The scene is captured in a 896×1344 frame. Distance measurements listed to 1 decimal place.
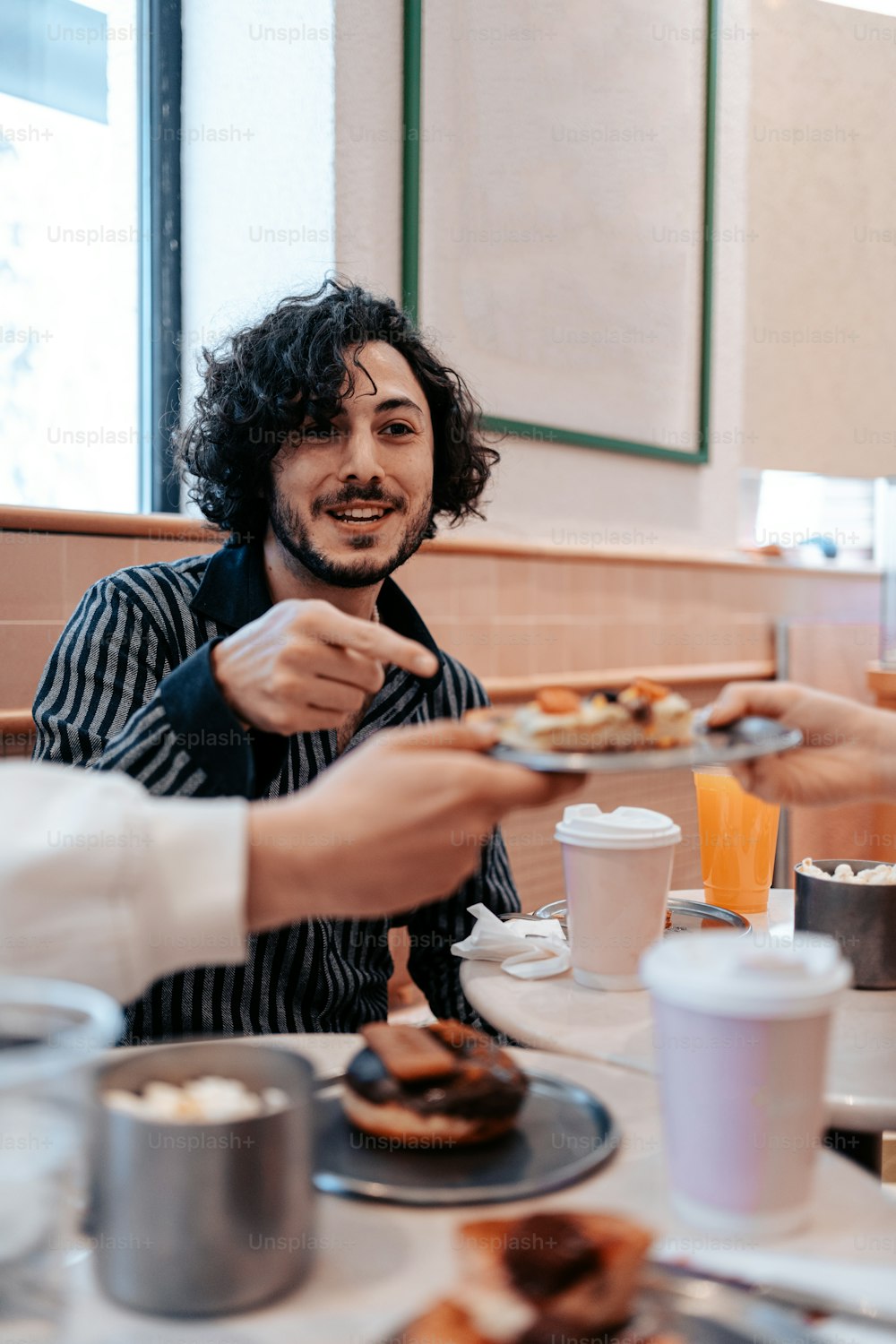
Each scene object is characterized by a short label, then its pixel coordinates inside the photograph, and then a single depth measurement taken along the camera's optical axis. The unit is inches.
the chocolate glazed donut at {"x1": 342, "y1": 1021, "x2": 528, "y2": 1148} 32.5
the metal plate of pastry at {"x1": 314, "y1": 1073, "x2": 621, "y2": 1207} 30.7
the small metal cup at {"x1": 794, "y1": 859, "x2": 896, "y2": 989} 50.6
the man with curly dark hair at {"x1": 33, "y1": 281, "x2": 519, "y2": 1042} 51.9
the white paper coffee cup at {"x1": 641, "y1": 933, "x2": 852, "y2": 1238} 28.6
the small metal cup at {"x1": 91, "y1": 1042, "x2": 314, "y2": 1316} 25.6
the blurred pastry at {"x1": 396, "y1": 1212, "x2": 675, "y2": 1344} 23.3
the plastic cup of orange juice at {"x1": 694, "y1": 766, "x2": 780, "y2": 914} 63.5
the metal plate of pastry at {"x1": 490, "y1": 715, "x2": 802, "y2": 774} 35.1
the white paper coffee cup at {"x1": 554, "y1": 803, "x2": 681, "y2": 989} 49.9
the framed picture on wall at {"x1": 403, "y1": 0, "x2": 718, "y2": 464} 111.7
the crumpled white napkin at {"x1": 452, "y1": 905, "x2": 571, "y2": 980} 51.9
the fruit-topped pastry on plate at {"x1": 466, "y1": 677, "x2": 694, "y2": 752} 39.3
